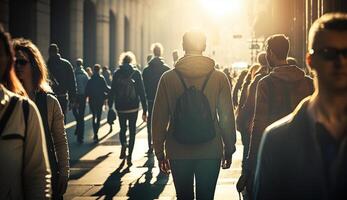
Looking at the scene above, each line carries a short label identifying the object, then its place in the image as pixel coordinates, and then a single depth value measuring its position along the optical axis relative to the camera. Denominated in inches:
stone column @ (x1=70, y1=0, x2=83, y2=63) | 1282.0
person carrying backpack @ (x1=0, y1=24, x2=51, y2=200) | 138.1
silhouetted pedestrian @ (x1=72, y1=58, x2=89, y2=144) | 626.5
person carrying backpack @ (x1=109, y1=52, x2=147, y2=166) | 489.1
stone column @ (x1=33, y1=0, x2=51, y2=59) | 1053.8
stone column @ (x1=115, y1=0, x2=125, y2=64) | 1947.6
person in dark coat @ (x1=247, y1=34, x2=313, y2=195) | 250.4
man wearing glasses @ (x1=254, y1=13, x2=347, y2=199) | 101.3
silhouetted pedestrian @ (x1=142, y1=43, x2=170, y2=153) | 518.3
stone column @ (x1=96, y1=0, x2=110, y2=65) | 1560.9
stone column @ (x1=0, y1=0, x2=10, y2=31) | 886.4
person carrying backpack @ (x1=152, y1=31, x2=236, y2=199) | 226.5
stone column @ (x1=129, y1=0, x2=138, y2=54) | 2287.2
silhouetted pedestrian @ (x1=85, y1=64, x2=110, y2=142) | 662.5
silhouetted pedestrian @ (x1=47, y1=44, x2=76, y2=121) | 508.4
